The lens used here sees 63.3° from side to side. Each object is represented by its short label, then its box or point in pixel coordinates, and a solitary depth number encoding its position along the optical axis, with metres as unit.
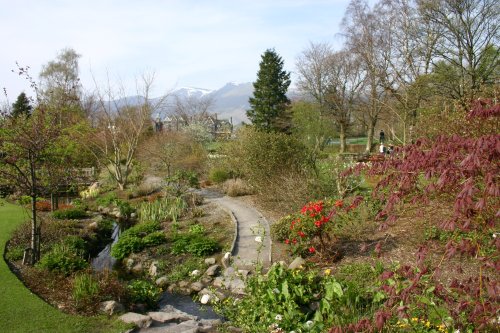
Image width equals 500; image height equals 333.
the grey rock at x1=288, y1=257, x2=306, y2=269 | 7.58
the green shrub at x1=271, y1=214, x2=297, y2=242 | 9.16
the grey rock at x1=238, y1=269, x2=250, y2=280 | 7.70
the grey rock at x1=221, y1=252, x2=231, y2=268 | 8.52
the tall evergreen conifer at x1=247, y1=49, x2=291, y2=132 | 31.94
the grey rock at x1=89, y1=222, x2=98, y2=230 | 12.34
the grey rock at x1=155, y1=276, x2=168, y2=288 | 8.29
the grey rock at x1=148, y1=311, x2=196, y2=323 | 6.07
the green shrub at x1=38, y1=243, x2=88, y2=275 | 7.47
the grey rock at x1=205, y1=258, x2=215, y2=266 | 8.83
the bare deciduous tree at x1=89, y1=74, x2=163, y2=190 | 18.88
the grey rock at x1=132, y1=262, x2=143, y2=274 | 9.32
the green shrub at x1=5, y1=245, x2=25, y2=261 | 8.29
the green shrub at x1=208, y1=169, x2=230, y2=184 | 18.12
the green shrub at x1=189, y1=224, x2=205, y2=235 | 10.78
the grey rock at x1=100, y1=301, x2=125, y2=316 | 5.97
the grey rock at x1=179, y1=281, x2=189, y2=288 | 8.18
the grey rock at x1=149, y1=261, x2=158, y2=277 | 8.87
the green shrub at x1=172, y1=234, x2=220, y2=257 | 9.37
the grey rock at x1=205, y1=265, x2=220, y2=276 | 8.34
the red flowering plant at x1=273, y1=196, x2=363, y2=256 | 7.61
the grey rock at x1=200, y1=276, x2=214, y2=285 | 8.16
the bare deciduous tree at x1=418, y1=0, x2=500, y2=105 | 18.22
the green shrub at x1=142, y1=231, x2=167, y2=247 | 10.45
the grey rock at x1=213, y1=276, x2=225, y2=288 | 7.65
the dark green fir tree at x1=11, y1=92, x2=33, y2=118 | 33.69
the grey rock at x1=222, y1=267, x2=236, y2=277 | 8.01
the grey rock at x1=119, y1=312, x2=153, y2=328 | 5.70
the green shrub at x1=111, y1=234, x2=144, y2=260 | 10.22
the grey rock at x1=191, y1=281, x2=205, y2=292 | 7.92
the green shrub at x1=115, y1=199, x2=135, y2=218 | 14.30
